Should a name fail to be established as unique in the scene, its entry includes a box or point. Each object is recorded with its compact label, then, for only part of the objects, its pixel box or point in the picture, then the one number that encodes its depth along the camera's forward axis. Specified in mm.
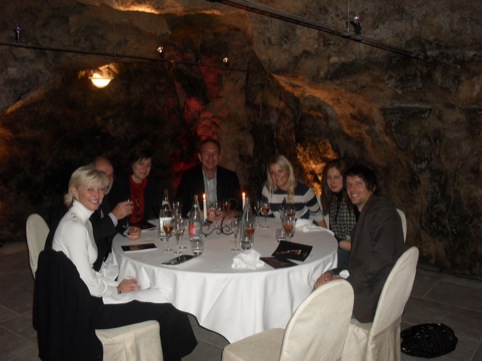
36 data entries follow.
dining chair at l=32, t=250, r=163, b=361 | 2463
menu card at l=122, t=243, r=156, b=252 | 3127
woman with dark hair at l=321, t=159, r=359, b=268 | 4043
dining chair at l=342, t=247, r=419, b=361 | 2508
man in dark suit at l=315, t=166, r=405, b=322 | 2779
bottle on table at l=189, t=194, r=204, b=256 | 2996
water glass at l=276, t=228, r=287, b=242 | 3413
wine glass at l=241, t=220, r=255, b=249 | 3080
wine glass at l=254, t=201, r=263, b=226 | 4095
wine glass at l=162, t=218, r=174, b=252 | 3083
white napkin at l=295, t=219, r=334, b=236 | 3768
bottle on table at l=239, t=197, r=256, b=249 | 3084
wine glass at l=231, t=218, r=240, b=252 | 3172
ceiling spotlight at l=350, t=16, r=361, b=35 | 3923
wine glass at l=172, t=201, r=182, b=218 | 3176
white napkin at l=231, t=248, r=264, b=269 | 2771
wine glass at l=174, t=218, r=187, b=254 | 3045
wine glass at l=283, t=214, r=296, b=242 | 3320
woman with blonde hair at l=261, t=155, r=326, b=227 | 4312
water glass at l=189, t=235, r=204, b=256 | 2990
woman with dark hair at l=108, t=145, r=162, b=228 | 4473
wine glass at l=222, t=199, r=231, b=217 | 3881
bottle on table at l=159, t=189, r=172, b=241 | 3330
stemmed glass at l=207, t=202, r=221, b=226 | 3964
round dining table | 2678
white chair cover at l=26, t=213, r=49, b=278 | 3313
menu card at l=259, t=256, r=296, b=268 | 2809
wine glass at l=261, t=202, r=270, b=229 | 3938
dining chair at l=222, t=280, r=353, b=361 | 1987
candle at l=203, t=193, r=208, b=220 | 3682
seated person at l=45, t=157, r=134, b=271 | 3363
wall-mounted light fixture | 7395
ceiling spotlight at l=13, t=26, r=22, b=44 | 4652
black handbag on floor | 3486
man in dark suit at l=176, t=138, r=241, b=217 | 4883
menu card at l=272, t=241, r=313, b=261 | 3002
